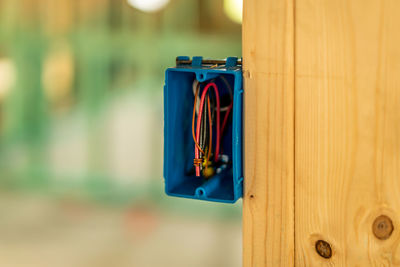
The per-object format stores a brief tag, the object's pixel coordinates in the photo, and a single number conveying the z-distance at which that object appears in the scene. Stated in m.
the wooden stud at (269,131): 0.72
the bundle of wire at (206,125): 0.80
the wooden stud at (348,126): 0.69
